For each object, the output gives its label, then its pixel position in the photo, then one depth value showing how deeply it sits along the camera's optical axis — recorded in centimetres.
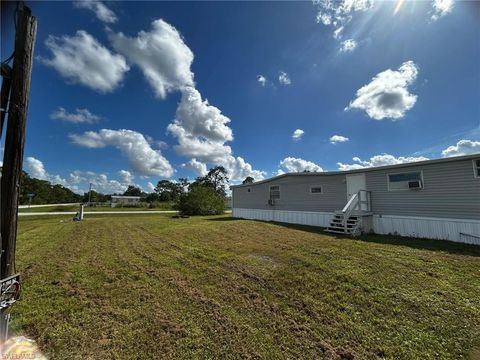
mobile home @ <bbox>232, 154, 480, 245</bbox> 811
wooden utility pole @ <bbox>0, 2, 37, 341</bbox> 232
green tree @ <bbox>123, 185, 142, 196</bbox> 10331
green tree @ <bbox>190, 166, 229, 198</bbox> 5538
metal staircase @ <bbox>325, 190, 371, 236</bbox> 985
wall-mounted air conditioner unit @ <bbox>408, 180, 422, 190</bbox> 921
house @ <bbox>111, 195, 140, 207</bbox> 6831
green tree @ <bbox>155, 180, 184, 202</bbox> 6638
